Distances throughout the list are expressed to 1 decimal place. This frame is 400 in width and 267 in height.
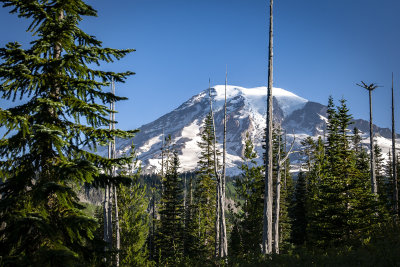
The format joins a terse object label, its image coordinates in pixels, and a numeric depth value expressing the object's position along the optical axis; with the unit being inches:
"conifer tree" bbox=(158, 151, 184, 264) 1236.5
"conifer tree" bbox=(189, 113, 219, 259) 1201.4
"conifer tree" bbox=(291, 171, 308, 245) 1422.7
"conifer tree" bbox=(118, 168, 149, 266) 791.7
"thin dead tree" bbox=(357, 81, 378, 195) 886.4
